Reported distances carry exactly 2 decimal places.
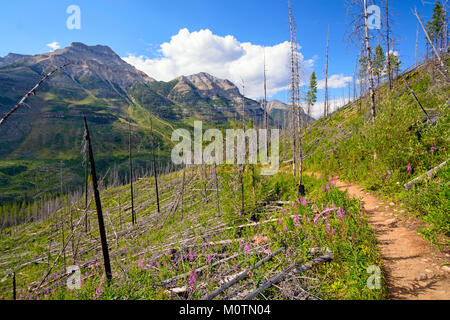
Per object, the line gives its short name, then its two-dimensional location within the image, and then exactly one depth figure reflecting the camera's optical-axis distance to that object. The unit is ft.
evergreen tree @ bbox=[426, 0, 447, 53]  106.51
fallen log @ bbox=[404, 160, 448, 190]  20.17
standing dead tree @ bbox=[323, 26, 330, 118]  130.94
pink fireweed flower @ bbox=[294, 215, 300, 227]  20.76
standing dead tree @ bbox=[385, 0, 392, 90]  37.00
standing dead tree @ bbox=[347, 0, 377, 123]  36.60
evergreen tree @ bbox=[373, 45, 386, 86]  119.63
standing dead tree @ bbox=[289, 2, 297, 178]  40.20
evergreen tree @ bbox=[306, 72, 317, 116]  172.45
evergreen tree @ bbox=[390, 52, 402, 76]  114.73
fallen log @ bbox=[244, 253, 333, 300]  13.17
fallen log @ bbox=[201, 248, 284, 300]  13.62
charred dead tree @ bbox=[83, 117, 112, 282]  17.10
